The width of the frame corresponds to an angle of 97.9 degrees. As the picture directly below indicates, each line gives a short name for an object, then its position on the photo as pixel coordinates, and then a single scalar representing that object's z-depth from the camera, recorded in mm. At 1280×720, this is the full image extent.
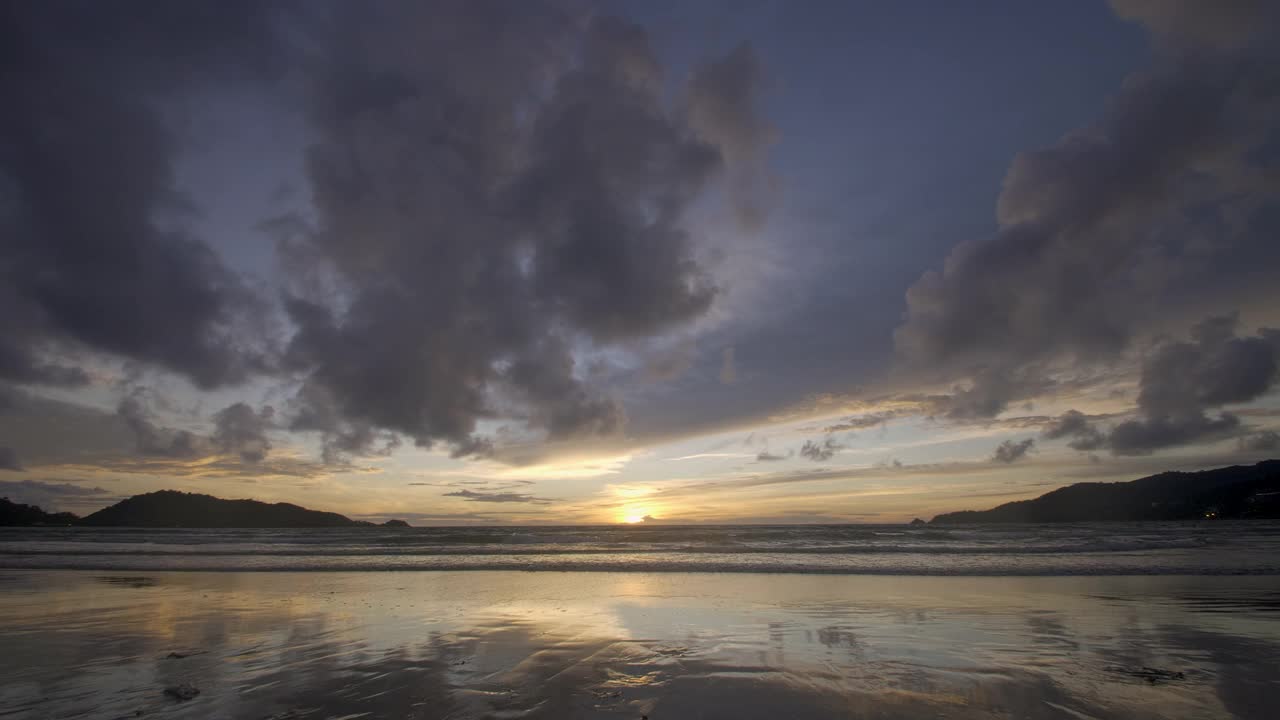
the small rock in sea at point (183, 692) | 7477
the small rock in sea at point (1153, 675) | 7890
